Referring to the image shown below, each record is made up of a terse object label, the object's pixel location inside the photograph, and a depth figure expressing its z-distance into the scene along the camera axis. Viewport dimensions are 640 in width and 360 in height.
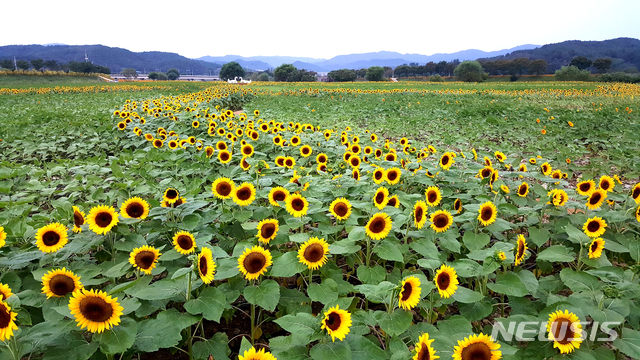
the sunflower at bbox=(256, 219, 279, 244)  2.24
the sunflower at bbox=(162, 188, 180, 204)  2.43
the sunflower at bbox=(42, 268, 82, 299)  1.66
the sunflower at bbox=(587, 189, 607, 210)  2.71
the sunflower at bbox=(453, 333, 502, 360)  1.34
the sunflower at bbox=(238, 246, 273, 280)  1.88
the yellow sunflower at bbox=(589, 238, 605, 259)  2.21
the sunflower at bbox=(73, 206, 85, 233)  2.15
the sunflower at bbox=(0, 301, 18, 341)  1.26
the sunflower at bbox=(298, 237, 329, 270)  1.96
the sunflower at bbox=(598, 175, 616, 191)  2.98
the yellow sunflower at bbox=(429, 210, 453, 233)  2.47
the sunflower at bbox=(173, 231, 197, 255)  2.02
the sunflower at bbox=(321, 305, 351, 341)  1.42
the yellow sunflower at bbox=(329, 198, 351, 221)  2.52
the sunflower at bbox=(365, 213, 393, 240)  2.16
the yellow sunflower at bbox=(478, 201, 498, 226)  2.47
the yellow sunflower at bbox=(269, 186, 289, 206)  2.73
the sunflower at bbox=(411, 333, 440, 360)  1.30
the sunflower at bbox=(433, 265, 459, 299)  1.78
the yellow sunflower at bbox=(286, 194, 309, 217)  2.46
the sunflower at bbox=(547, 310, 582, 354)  1.42
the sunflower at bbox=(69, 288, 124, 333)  1.40
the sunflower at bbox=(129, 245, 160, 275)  1.90
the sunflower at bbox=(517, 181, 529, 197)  3.06
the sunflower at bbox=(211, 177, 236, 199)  2.71
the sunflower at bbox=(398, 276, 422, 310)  1.60
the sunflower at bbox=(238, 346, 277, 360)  1.23
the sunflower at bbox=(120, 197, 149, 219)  2.27
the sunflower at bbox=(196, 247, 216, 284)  1.69
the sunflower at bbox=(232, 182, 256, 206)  2.68
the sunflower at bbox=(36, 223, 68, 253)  1.96
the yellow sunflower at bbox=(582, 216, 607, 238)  2.26
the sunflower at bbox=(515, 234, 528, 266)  1.99
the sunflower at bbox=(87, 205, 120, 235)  2.08
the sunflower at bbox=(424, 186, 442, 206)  2.87
